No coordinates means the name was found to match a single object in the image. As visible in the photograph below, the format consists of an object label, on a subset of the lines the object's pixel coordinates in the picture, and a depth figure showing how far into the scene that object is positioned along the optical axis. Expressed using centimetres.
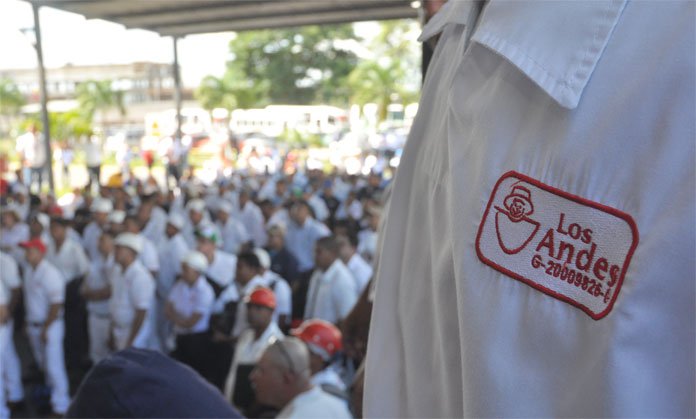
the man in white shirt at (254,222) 791
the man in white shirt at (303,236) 686
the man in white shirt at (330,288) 469
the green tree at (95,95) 2966
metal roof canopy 1007
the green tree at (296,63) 3581
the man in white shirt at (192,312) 479
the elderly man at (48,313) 495
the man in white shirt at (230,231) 735
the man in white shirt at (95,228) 685
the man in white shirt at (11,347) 494
